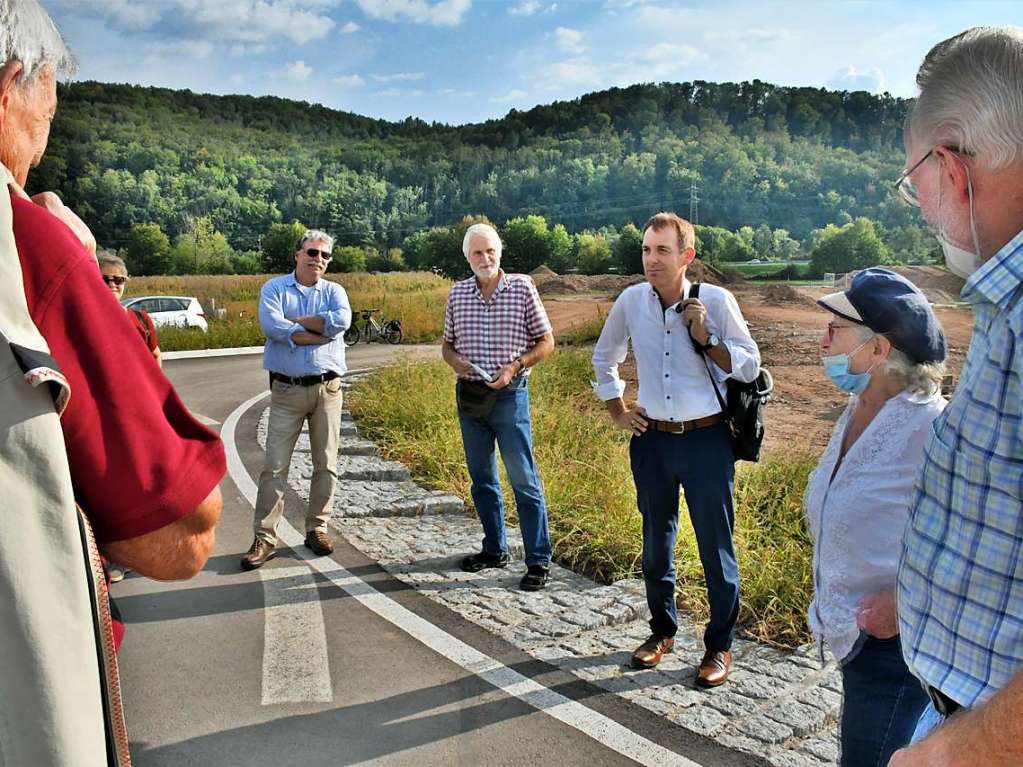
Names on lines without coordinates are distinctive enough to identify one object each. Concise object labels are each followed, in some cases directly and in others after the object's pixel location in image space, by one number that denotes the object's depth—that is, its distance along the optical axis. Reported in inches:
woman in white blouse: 87.5
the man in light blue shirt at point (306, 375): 229.8
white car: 930.7
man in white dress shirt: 154.9
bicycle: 968.3
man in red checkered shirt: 212.2
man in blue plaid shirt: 43.8
